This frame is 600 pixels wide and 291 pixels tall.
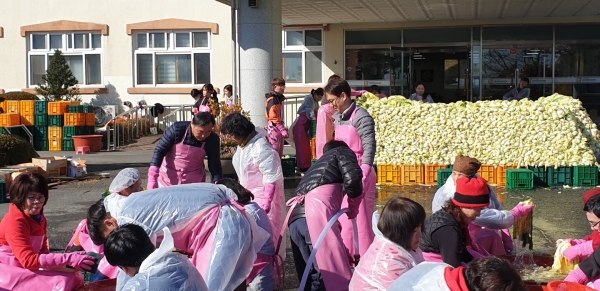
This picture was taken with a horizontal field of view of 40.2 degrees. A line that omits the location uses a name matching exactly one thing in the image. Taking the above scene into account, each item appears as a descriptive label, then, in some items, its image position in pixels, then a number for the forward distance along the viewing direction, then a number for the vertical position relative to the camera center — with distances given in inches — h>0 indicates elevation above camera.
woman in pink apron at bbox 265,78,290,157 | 526.3 +1.5
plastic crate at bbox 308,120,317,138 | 634.8 -14.1
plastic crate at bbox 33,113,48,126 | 866.8 -7.1
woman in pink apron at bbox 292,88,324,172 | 608.4 -14.1
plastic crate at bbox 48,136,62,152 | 863.1 -33.4
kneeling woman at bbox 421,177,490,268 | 198.5 -28.2
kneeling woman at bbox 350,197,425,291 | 178.1 -30.1
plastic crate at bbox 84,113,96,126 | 860.6 -7.3
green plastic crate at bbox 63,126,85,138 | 856.9 -19.7
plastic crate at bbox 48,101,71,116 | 852.6 +4.5
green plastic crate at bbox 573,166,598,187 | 534.9 -43.4
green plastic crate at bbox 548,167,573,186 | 539.5 -43.6
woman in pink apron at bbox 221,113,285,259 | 282.4 -18.4
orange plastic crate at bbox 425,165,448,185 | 557.3 -43.2
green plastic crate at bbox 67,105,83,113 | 853.8 +4.3
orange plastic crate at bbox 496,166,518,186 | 546.3 -42.6
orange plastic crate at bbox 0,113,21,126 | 832.9 -6.7
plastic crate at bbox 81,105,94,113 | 864.7 +3.3
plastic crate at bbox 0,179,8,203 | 505.2 -49.0
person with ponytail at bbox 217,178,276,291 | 240.7 -47.1
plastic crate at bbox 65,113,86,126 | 850.8 -7.1
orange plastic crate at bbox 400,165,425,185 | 559.8 -44.0
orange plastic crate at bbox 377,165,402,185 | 561.9 -43.4
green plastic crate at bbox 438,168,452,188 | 527.2 -40.9
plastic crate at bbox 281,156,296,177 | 557.9 -38.0
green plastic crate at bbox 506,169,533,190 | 527.5 -44.4
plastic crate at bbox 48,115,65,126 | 858.8 -8.1
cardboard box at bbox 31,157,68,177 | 583.5 -38.2
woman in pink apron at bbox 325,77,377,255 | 298.7 -10.7
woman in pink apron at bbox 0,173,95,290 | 224.8 -39.3
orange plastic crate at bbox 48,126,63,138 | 861.2 -19.7
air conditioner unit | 1002.7 -1.2
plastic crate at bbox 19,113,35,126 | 869.8 -6.0
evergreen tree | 994.1 +38.4
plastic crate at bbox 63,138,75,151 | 861.2 -33.5
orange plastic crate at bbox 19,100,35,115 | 861.8 +5.7
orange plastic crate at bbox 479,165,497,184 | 546.9 -41.8
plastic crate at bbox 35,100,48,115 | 856.3 +5.6
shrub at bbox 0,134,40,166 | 587.8 -27.7
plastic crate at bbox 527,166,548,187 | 543.5 -43.1
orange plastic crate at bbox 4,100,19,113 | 866.8 +5.7
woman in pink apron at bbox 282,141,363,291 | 248.2 -30.1
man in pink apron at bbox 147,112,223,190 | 319.0 -17.3
